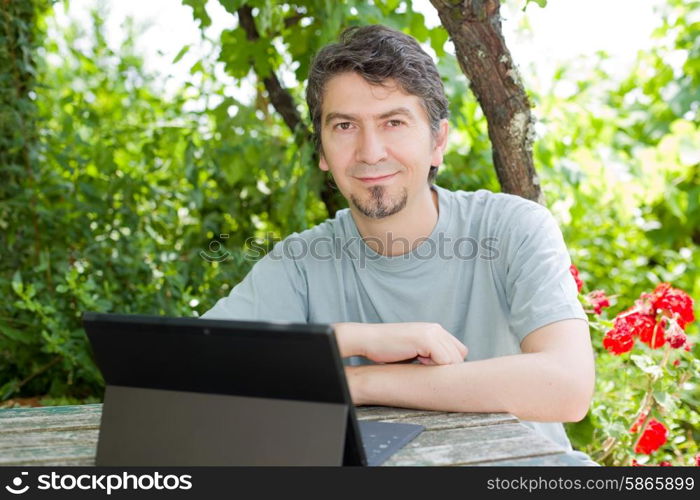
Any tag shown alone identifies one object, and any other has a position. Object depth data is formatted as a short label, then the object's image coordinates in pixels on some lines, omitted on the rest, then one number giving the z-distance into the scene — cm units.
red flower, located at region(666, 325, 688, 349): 223
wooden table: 117
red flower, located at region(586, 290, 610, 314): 250
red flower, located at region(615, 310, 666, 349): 230
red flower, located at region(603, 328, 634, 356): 229
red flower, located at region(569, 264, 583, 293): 241
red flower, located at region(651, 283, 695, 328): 229
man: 190
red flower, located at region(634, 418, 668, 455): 233
